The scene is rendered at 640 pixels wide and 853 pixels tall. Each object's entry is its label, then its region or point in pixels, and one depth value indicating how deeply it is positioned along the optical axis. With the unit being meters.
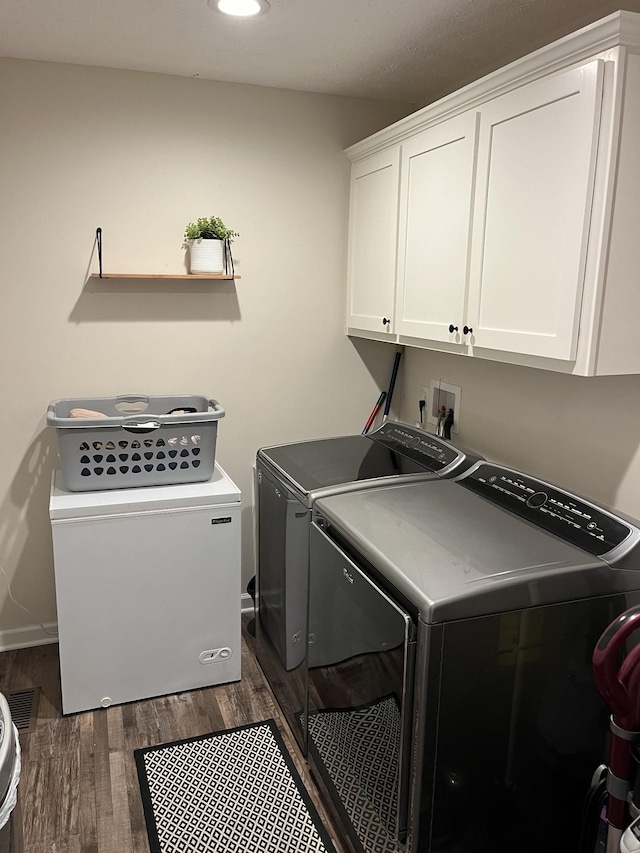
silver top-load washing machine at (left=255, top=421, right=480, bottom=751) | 2.28
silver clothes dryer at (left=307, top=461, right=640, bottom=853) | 1.49
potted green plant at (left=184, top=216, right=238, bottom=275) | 2.71
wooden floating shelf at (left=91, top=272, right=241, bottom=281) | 2.66
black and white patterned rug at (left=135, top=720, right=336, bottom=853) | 1.93
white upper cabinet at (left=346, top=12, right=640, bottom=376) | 1.59
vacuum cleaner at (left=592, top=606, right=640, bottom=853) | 1.24
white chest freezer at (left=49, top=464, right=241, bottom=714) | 2.36
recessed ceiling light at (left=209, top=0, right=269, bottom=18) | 1.92
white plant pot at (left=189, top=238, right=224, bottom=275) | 2.72
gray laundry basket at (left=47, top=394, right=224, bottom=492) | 2.42
